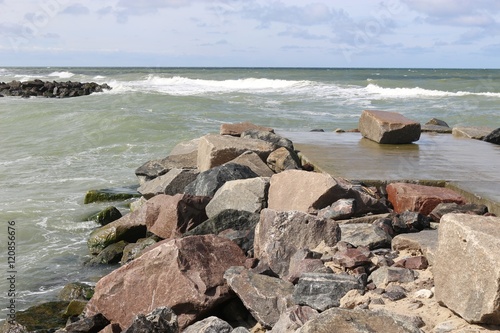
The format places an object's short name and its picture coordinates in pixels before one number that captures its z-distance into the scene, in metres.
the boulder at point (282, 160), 7.30
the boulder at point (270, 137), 8.21
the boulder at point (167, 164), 8.66
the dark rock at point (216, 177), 6.73
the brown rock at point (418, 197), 5.40
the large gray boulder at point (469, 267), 2.80
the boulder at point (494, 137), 9.14
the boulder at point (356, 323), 2.67
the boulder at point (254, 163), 7.26
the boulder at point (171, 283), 4.01
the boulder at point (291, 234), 4.36
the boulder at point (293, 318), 3.21
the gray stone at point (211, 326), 3.42
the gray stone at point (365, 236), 4.36
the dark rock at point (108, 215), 7.68
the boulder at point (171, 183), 7.44
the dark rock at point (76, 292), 5.17
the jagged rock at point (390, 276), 3.61
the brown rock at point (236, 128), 9.61
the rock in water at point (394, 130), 8.65
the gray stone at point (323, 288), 3.52
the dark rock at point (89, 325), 4.20
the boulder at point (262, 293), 3.69
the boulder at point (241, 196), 5.85
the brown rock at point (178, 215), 6.08
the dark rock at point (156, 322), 3.57
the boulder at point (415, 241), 4.07
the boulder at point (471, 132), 9.61
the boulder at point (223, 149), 7.68
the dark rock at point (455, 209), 5.07
